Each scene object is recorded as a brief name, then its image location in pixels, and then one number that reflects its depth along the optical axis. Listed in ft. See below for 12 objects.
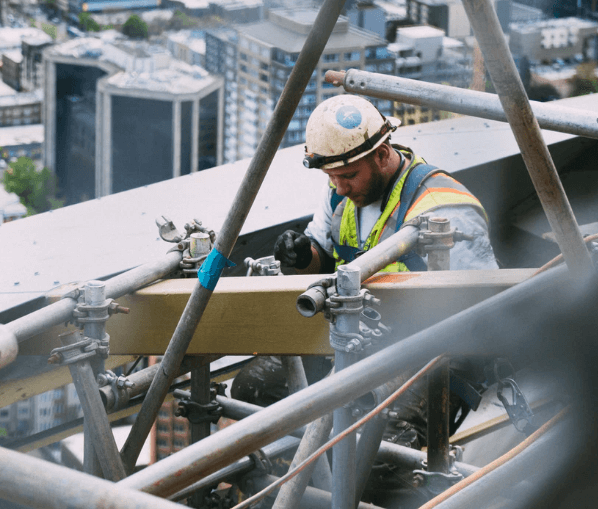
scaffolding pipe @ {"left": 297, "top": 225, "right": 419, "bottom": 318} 9.97
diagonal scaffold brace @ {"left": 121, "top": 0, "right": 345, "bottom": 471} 8.87
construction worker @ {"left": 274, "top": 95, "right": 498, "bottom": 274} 15.65
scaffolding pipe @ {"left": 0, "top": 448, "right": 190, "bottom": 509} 5.15
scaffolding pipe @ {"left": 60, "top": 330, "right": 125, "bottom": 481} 11.01
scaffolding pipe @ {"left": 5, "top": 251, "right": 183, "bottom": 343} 9.87
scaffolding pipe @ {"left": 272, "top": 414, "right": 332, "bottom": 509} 11.59
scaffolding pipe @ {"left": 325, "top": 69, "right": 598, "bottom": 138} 10.78
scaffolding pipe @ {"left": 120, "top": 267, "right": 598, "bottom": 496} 6.59
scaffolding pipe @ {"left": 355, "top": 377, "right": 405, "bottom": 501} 12.75
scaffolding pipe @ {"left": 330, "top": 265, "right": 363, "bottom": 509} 10.01
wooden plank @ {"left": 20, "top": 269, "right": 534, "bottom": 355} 10.43
